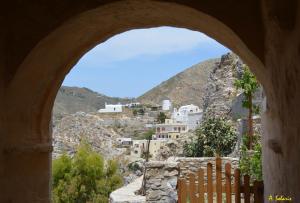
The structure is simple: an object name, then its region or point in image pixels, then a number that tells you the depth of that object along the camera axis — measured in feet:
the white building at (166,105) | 235.40
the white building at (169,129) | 180.14
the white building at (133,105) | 272.04
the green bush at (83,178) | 78.74
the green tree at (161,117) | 214.26
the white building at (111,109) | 241.98
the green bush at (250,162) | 24.99
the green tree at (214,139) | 57.47
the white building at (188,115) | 185.39
